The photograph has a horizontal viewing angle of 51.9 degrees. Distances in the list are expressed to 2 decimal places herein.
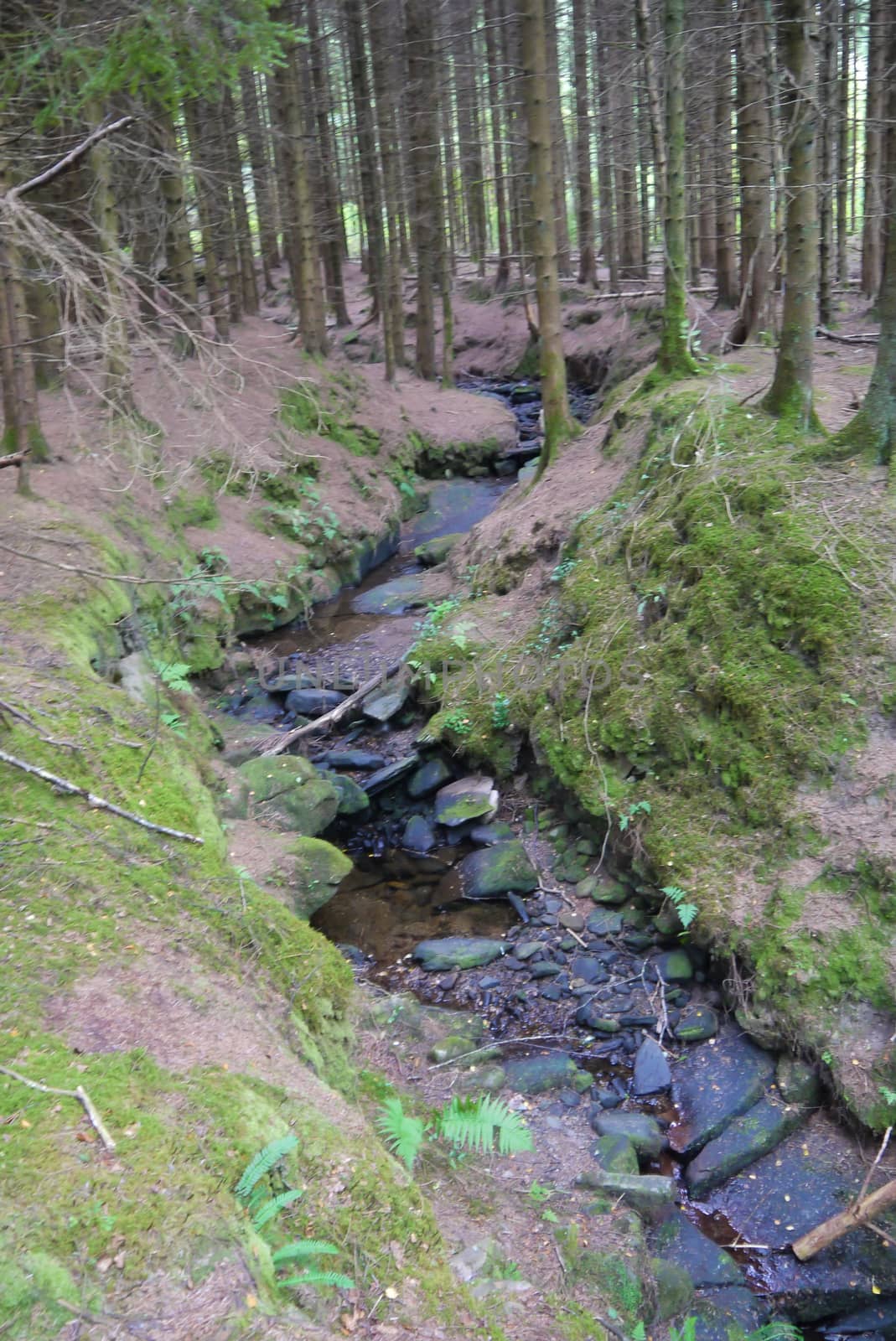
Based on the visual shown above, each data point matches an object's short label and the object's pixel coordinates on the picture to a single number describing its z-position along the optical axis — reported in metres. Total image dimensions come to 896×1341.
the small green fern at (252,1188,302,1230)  3.06
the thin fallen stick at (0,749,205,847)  4.71
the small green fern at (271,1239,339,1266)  2.99
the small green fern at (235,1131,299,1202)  3.13
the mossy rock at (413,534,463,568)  14.78
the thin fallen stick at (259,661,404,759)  9.71
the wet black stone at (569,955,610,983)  6.89
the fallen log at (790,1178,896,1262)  4.71
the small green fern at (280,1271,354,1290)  2.90
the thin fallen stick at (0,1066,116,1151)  3.05
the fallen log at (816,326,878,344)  11.14
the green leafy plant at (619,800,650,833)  7.61
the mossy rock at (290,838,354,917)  7.37
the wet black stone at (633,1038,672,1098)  5.95
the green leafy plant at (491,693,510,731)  9.38
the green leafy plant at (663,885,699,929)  6.71
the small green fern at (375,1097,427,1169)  4.16
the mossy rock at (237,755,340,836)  8.39
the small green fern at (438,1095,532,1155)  4.59
